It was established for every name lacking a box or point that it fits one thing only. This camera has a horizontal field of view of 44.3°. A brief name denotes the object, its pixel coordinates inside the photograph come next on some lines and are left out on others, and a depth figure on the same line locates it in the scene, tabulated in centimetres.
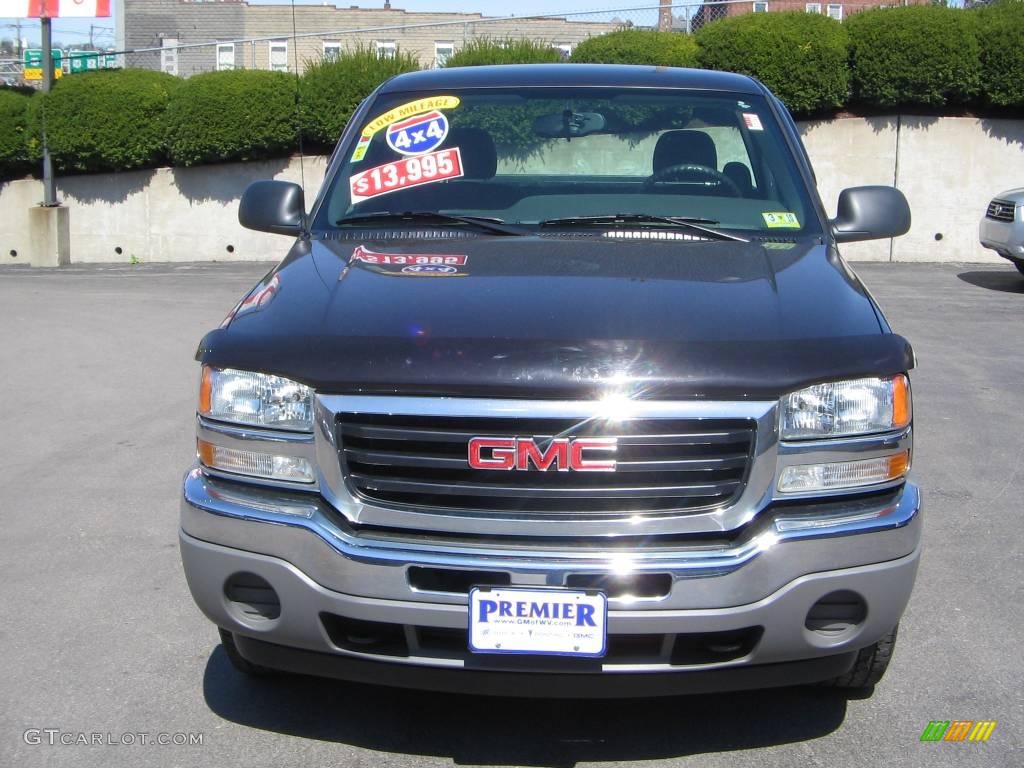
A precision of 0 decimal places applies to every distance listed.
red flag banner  1841
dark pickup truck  306
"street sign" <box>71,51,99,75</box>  2453
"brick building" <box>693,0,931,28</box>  1842
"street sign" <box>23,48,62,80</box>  2480
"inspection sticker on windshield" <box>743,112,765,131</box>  486
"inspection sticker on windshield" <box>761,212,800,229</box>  435
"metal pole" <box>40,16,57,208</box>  1845
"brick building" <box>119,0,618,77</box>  1930
